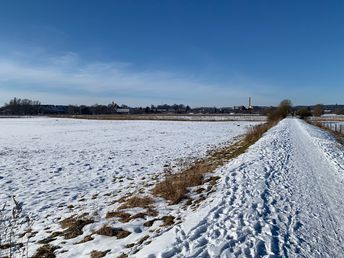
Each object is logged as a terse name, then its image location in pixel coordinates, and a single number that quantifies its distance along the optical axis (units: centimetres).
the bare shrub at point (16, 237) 584
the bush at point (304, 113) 11162
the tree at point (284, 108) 9380
